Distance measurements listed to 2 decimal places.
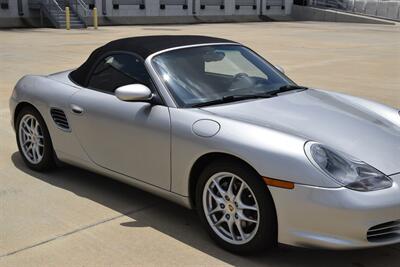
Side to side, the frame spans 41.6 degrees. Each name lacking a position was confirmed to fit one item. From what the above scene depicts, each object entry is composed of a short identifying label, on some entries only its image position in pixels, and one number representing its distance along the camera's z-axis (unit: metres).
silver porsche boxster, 3.01
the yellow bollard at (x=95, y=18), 29.66
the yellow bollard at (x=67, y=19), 28.24
